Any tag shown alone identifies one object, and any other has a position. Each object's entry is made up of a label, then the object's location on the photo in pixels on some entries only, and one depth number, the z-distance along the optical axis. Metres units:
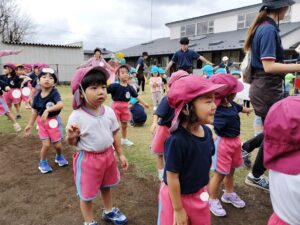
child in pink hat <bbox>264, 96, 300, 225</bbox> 1.35
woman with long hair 2.84
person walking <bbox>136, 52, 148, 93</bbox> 13.73
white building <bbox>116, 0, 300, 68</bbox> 22.16
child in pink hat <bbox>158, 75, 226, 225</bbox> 1.84
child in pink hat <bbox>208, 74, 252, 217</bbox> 2.87
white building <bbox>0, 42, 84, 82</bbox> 21.08
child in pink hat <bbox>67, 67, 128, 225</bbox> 2.54
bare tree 38.94
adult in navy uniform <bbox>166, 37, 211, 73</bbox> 6.75
